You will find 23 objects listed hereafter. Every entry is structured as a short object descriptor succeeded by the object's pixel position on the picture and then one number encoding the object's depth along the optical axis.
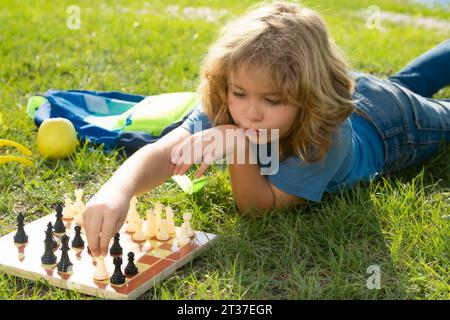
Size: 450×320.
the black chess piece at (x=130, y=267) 1.83
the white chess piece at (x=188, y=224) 2.08
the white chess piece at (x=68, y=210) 2.22
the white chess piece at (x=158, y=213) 2.11
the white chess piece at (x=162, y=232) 2.08
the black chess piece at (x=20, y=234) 2.02
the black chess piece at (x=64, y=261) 1.86
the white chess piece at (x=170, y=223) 2.12
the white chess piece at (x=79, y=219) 2.18
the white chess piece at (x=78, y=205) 2.22
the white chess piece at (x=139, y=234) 2.08
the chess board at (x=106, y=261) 1.79
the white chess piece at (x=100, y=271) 1.81
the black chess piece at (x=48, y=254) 1.89
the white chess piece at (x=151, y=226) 2.10
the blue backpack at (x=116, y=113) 2.89
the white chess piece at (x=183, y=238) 2.04
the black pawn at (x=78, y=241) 1.99
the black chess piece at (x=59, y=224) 2.11
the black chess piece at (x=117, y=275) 1.78
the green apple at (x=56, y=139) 2.76
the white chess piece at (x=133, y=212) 2.13
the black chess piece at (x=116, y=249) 1.93
